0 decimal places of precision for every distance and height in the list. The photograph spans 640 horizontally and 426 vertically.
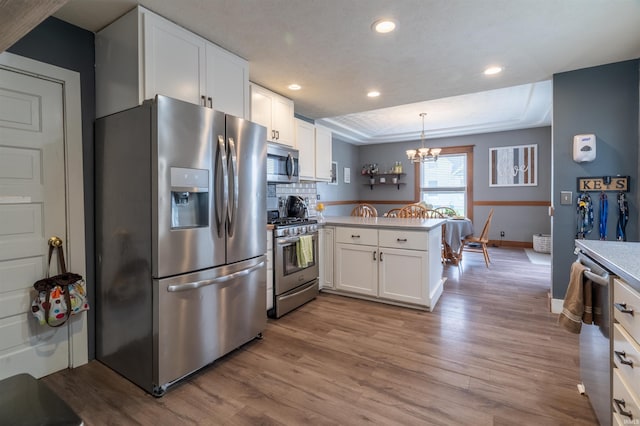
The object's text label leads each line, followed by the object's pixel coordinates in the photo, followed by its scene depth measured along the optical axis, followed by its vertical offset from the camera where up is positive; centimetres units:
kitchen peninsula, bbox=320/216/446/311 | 310 -58
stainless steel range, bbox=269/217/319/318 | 298 -62
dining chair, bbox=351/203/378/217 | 523 -5
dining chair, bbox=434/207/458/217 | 676 -8
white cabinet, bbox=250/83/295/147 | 317 +106
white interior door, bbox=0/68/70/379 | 187 +2
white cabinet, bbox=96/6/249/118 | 193 +102
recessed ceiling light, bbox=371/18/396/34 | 210 +130
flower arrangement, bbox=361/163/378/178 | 802 +102
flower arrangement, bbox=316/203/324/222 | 414 -2
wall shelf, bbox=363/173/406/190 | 788 +76
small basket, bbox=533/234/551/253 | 597 -73
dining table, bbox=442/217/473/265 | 495 -45
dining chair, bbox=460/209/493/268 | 505 -56
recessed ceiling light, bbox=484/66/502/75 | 290 +134
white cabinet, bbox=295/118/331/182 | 400 +82
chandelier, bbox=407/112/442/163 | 579 +105
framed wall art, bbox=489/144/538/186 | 650 +92
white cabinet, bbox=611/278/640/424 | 105 -55
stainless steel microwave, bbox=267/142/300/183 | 331 +52
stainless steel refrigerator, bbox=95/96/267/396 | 183 -19
